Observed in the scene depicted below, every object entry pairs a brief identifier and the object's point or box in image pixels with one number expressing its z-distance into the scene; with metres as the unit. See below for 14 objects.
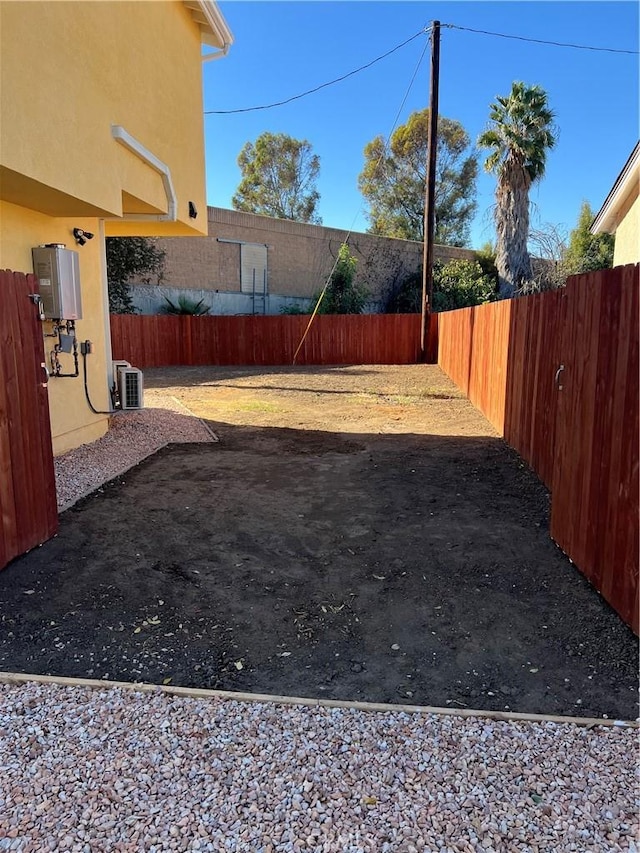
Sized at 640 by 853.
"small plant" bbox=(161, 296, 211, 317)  20.53
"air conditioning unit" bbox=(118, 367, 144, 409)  7.85
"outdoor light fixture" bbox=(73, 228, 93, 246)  6.70
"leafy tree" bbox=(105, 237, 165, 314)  17.39
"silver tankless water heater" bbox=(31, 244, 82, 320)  5.80
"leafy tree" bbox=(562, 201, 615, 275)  25.12
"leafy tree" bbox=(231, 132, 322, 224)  41.09
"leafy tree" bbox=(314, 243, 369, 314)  24.59
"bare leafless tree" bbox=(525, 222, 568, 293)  20.70
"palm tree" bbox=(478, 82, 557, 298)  21.31
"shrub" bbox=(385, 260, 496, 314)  26.56
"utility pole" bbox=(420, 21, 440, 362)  15.98
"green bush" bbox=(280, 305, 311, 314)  25.66
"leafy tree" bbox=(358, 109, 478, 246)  36.78
